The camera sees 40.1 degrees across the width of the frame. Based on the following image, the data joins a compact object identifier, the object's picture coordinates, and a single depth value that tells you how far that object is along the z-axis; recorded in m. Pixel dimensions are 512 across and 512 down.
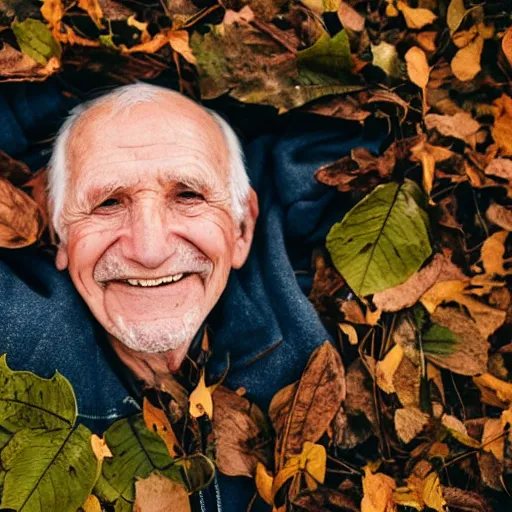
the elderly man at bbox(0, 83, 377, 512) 1.30
